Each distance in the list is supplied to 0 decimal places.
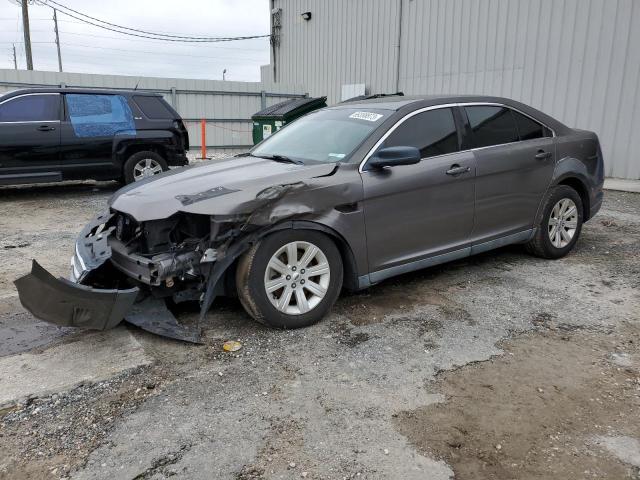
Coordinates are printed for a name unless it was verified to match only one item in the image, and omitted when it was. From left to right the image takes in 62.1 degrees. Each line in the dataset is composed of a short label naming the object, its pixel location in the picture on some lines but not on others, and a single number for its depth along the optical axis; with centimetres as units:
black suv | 816
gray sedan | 341
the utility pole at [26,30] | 2353
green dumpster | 1166
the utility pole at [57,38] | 4404
